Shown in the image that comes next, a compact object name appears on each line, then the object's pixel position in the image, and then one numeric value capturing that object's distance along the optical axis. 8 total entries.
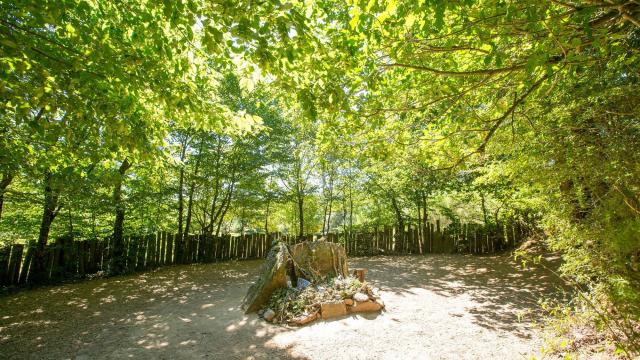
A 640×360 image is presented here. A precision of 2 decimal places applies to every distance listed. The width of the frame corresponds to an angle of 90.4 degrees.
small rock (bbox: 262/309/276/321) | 4.66
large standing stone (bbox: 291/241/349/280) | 6.25
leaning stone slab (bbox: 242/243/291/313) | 5.11
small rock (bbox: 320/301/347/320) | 4.66
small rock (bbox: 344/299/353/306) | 4.86
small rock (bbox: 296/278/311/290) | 5.57
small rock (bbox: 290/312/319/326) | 4.46
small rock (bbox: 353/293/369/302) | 4.93
